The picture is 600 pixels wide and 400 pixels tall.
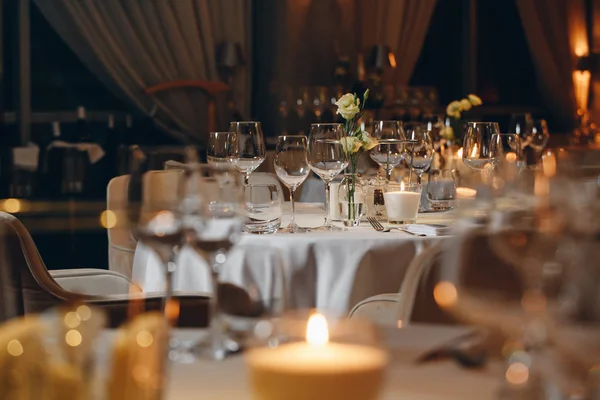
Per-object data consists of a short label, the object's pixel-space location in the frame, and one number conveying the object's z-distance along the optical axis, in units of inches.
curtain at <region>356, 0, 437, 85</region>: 327.9
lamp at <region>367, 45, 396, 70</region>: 317.1
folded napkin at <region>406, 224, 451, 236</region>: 96.3
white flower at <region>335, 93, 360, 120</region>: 109.3
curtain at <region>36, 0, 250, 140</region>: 286.0
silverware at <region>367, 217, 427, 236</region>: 97.6
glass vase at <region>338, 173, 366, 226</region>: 104.8
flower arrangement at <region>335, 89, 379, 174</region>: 106.1
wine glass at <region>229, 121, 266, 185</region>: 114.0
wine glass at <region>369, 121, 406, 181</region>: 114.7
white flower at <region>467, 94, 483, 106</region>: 174.0
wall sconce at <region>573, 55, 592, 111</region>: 351.3
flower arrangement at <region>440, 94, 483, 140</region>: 171.0
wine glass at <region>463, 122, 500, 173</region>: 119.6
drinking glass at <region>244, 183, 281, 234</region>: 96.6
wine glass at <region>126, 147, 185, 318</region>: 39.3
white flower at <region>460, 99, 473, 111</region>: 170.1
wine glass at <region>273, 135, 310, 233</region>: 103.4
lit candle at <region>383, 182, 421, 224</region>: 104.7
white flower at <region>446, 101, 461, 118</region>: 170.9
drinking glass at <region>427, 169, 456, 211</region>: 116.7
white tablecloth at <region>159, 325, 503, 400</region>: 33.8
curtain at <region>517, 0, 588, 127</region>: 349.4
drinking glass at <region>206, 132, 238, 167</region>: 114.4
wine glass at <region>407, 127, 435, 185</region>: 117.4
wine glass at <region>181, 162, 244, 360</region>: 38.4
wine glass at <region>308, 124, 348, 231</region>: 102.3
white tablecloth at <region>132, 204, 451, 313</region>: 93.7
